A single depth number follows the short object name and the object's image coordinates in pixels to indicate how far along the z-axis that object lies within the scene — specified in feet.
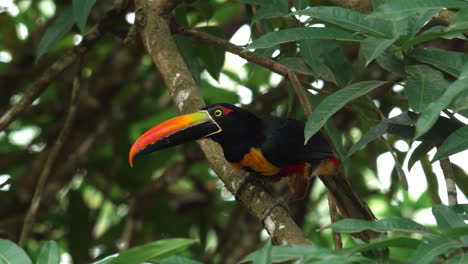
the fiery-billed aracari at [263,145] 22.48
